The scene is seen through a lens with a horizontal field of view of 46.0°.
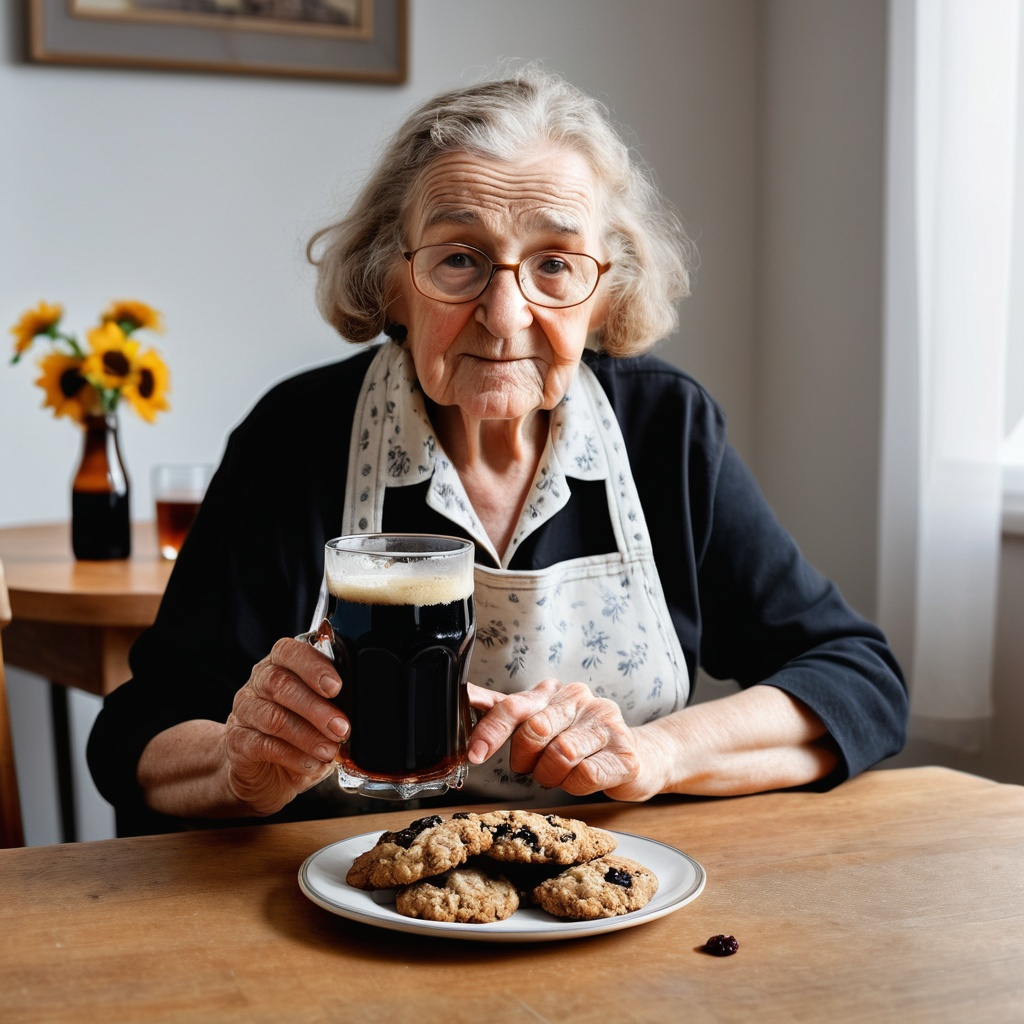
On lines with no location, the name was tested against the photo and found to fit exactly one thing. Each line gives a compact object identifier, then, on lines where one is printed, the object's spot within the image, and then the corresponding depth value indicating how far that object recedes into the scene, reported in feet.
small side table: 6.44
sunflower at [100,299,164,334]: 7.74
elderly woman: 4.27
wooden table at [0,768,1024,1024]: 2.46
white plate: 2.68
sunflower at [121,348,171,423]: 7.56
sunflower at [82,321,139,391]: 7.48
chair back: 4.20
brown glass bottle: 7.61
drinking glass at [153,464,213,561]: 7.54
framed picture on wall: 9.14
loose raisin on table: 2.71
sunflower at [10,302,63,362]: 7.64
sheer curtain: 6.98
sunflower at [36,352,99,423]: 7.58
